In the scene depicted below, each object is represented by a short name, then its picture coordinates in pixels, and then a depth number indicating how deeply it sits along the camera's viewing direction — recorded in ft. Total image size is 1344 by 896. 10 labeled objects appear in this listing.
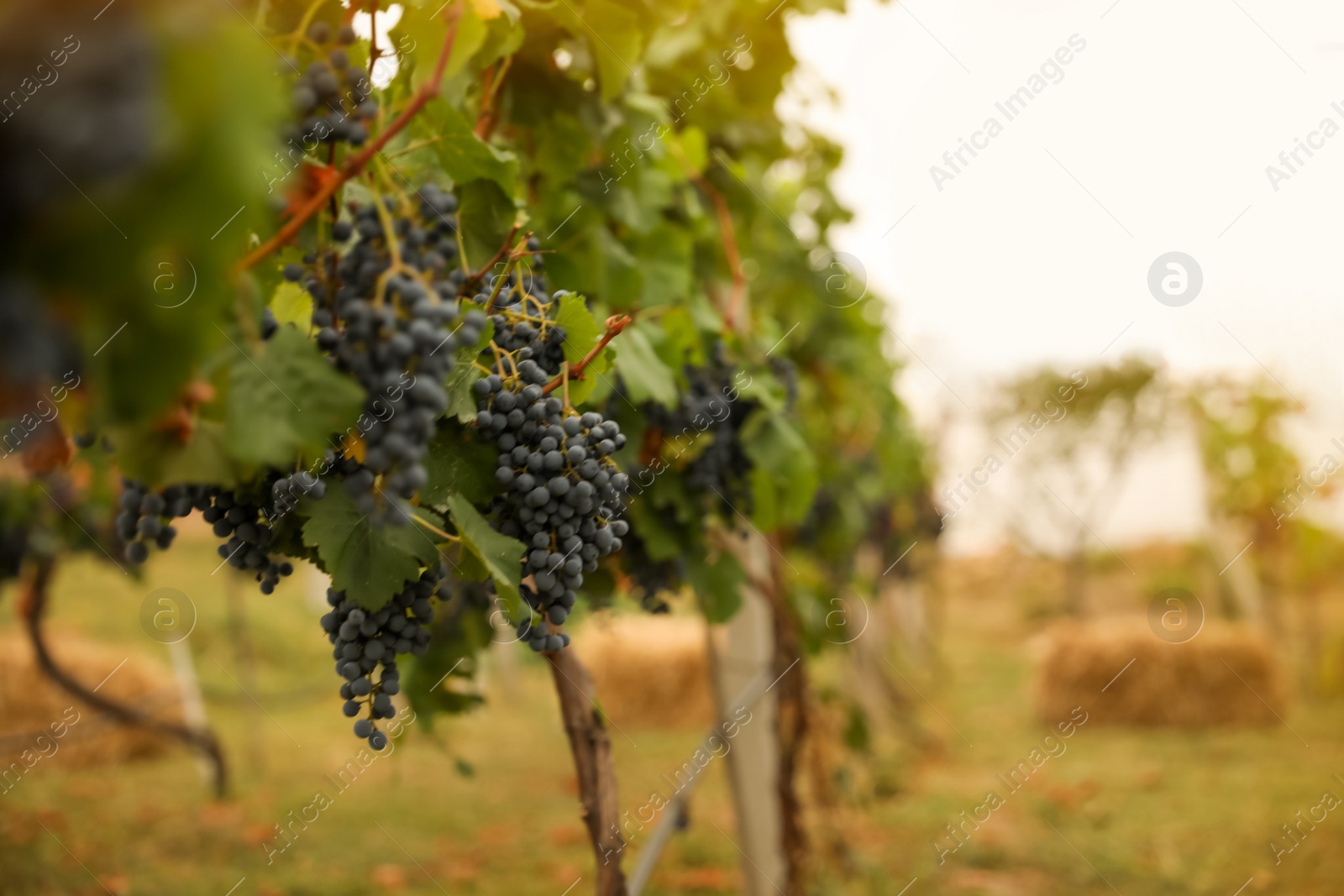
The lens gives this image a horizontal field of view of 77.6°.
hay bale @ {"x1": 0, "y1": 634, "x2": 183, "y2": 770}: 15.66
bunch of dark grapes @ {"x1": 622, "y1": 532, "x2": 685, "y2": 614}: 4.68
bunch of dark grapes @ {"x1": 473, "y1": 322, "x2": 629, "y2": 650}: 2.52
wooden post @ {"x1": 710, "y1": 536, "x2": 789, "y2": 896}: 7.04
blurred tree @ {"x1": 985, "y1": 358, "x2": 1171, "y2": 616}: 25.71
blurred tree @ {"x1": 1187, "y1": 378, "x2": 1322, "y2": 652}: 21.16
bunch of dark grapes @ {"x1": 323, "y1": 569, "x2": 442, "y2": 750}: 2.42
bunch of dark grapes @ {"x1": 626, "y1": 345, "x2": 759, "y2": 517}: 4.53
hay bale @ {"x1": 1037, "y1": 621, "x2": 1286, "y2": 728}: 18.76
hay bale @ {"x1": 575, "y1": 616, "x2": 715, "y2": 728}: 21.35
